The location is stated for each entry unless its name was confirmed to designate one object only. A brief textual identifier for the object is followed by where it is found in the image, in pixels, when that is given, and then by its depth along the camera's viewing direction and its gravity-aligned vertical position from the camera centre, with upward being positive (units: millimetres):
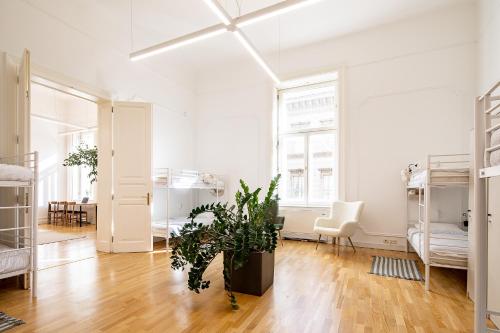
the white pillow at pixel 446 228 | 3899 -864
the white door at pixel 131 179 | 4645 -186
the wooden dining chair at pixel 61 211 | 8148 -1334
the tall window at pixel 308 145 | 5727 +532
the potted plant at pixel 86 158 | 6955 +278
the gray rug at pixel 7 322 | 2172 -1276
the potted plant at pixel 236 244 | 2682 -766
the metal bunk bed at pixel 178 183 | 4938 -298
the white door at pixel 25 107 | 3080 +693
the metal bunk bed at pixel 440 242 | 2924 -854
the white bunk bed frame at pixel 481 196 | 1640 -165
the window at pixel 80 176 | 9016 -273
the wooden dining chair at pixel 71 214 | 8336 -1420
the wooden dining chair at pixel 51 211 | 8438 -1351
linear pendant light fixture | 2868 +1705
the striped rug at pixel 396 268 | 3512 -1380
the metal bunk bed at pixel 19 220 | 2594 -585
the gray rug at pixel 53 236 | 5570 -1523
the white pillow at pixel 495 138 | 1595 +192
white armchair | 4547 -925
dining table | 8008 -1081
